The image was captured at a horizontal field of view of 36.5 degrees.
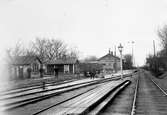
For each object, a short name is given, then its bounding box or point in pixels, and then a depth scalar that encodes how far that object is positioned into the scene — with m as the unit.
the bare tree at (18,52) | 45.32
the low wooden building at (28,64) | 44.25
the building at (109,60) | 134.75
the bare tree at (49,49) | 93.06
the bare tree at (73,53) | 107.46
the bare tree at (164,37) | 56.62
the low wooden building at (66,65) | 71.81
